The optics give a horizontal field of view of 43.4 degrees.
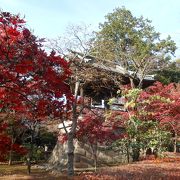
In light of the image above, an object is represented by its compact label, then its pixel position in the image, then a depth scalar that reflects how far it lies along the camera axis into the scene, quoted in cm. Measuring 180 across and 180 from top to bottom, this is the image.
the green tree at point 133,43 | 2065
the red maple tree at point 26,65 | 534
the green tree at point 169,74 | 2347
